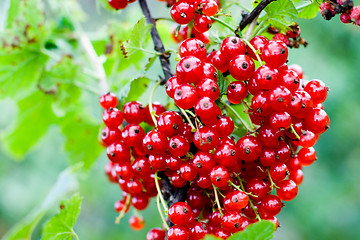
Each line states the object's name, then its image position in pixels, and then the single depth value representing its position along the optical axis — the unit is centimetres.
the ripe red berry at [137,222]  47
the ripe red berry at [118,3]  45
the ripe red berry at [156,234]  43
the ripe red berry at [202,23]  42
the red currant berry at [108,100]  45
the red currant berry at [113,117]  43
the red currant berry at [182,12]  41
